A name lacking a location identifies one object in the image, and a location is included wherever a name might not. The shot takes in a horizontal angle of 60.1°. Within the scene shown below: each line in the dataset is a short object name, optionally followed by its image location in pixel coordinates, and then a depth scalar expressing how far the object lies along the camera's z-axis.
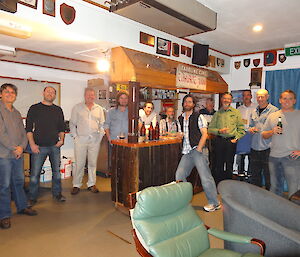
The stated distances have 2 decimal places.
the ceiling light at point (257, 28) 3.87
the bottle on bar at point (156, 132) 3.75
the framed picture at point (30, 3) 2.61
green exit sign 4.73
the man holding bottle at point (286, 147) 3.29
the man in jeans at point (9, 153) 2.96
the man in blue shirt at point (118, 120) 4.28
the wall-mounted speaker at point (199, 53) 4.71
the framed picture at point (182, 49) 4.56
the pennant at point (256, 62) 5.39
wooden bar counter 3.36
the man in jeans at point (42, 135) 3.60
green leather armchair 1.75
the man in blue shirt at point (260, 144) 4.12
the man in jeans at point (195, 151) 3.53
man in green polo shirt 4.42
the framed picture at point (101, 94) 5.62
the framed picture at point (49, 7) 2.77
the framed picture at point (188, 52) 4.69
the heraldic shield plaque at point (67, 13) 2.89
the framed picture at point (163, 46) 4.10
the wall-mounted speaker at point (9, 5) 2.23
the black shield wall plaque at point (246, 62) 5.53
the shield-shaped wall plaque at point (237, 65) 5.69
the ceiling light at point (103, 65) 4.05
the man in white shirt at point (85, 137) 4.29
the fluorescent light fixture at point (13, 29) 2.74
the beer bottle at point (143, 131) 3.88
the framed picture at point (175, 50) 4.40
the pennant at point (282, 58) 5.04
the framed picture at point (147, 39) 3.83
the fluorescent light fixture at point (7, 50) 3.94
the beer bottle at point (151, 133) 3.71
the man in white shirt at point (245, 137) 4.95
